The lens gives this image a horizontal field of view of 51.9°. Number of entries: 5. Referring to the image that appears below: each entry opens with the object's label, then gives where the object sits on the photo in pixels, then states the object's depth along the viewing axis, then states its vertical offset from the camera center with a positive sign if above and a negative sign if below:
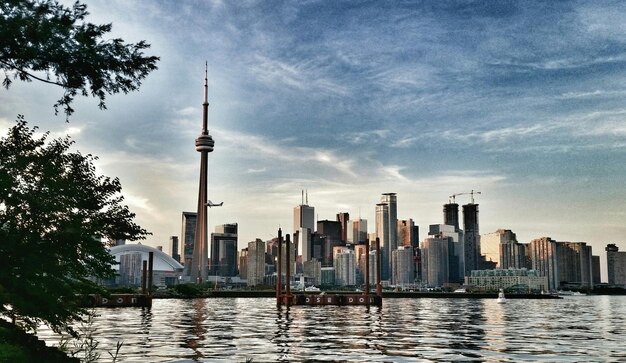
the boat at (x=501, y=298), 158.45 -7.54
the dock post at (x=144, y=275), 114.46 -1.23
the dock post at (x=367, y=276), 100.80 -1.44
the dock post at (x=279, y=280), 100.41 -2.03
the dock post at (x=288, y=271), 93.52 -0.53
